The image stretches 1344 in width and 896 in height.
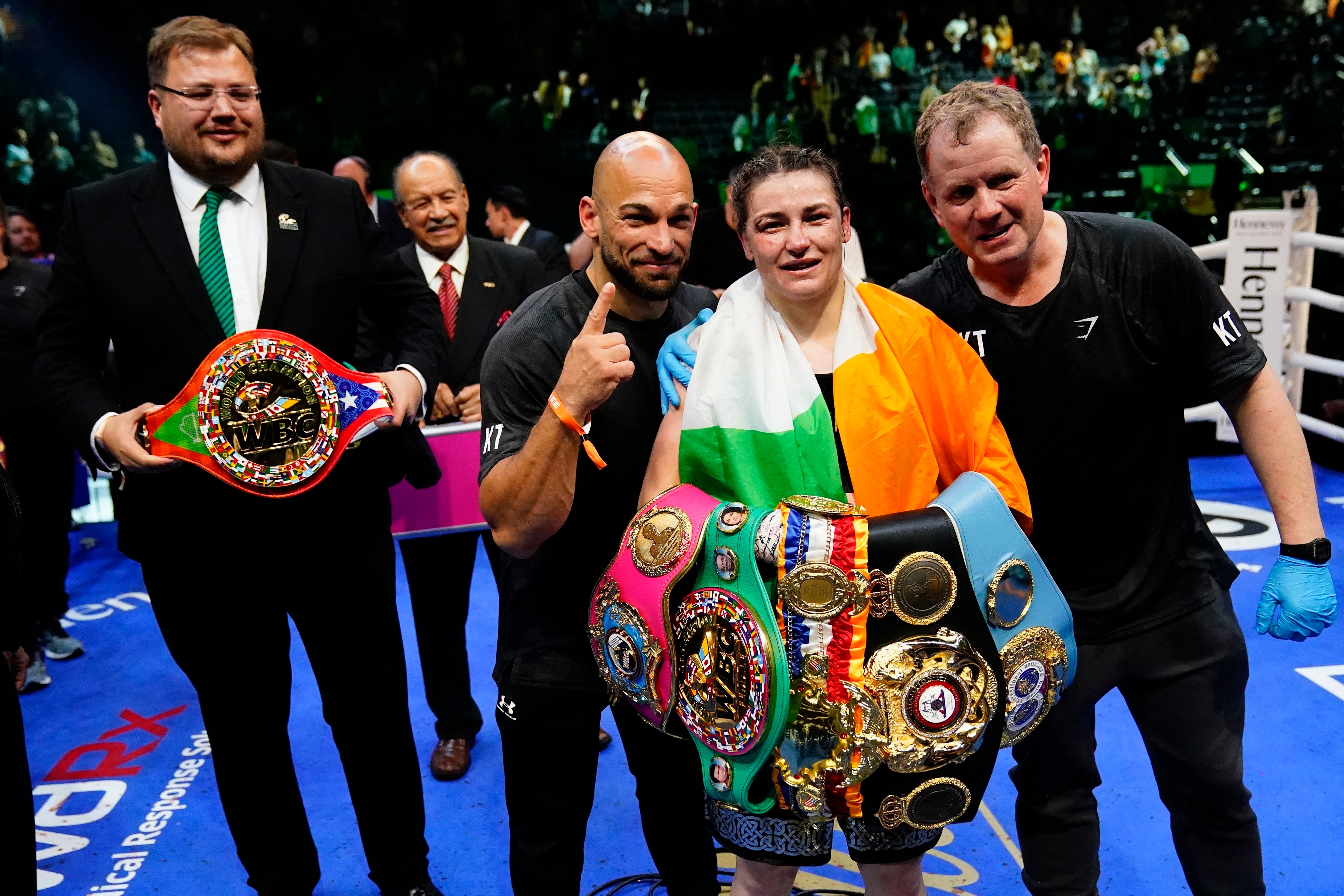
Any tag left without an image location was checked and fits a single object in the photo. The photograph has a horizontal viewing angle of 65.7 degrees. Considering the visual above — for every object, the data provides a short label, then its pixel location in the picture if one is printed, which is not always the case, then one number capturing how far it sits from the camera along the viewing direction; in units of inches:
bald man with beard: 63.5
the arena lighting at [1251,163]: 316.2
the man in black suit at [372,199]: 172.2
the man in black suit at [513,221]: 183.0
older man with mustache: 110.6
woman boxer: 56.1
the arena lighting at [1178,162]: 316.5
